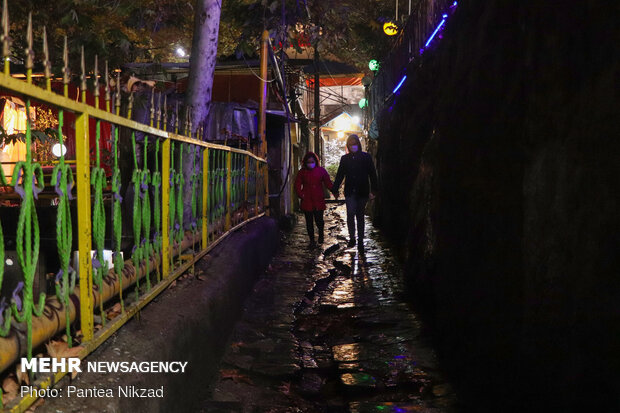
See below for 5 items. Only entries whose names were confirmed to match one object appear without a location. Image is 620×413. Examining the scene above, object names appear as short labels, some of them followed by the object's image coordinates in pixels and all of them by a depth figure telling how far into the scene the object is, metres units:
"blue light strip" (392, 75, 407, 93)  10.95
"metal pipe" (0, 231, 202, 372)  2.04
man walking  9.65
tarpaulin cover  13.88
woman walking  10.55
